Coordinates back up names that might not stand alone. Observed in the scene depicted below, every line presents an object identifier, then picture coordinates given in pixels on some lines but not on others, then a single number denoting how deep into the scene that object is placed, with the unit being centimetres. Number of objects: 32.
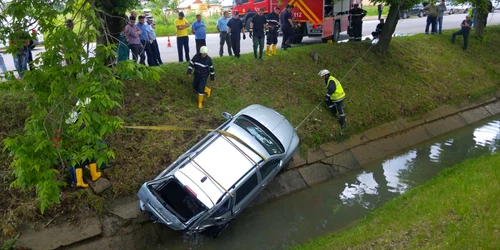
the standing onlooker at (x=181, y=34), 1441
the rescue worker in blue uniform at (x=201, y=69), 1230
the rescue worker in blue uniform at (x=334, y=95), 1355
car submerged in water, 875
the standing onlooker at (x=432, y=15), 2138
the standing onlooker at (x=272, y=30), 1566
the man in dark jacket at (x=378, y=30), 1933
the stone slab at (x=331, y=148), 1339
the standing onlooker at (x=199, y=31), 1479
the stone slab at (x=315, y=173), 1243
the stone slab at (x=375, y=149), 1394
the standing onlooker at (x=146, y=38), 1365
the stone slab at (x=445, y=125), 1625
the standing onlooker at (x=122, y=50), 1211
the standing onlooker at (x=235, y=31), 1518
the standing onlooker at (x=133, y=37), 1300
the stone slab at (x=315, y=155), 1288
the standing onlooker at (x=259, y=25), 1487
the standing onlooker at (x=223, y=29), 1616
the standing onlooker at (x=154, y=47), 1421
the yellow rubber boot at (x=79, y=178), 960
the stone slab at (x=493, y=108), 1861
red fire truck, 1847
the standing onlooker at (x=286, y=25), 1672
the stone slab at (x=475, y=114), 1758
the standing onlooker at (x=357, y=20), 1989
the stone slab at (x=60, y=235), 868
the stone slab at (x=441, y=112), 1670
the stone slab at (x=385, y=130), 1481
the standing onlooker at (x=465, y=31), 2110
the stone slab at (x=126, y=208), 972
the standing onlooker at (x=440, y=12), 2159
